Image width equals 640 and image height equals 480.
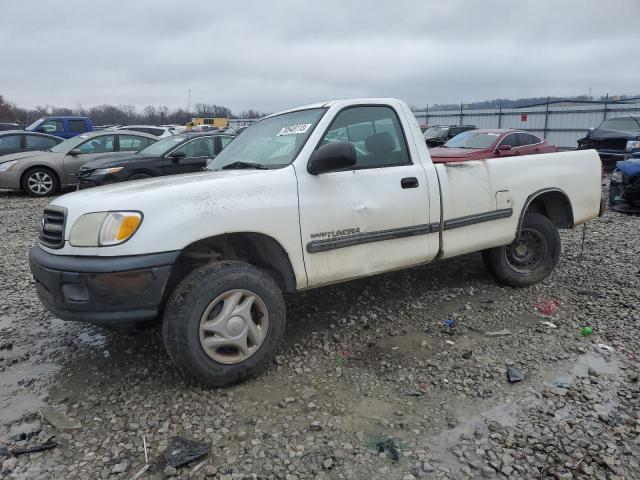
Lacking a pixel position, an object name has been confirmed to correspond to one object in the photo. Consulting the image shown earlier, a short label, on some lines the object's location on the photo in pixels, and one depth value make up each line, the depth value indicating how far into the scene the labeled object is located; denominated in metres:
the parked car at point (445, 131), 20.03
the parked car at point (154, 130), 19.83
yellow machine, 43.94
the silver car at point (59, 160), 11.35
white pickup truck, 2.88
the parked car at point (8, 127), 23.59
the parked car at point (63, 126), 18.59
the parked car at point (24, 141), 12.81
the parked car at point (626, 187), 8.40
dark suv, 14.02
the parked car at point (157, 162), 9.46
